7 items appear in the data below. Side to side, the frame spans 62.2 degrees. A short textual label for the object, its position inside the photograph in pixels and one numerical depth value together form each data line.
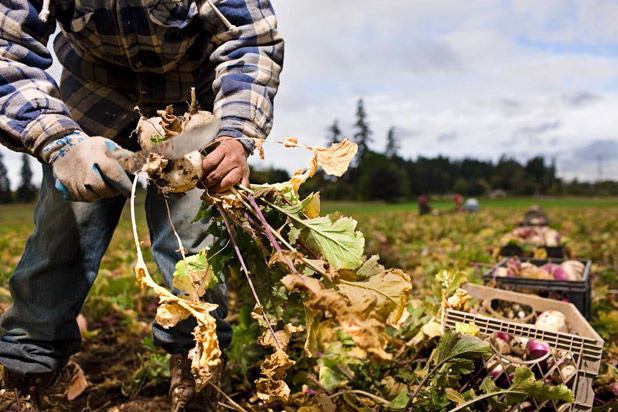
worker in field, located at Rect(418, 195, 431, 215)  19.17
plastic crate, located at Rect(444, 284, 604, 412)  1.81
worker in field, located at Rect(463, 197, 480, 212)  20.09
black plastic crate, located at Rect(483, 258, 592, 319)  2.87
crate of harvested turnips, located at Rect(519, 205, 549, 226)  6.85
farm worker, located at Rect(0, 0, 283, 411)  1.87
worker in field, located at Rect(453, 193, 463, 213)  20.52
